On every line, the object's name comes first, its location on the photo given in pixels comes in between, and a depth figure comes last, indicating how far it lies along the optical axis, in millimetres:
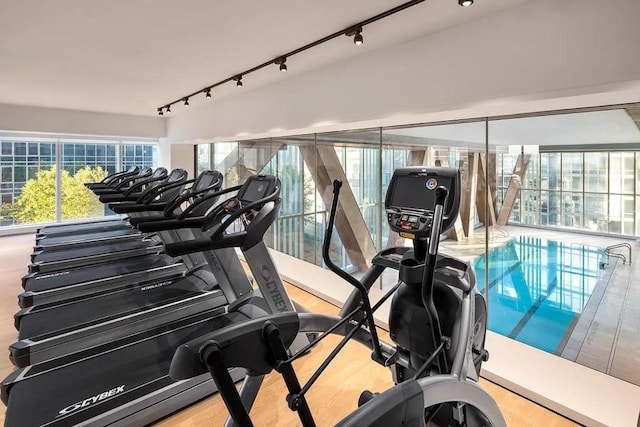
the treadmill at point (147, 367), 1980
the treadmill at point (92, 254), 4309
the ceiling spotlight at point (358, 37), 2604
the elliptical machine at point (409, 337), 1075
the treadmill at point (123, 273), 3348
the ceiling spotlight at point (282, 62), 3384
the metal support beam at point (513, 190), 3492
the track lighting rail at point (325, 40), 2355
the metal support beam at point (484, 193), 3408
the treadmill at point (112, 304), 2625
